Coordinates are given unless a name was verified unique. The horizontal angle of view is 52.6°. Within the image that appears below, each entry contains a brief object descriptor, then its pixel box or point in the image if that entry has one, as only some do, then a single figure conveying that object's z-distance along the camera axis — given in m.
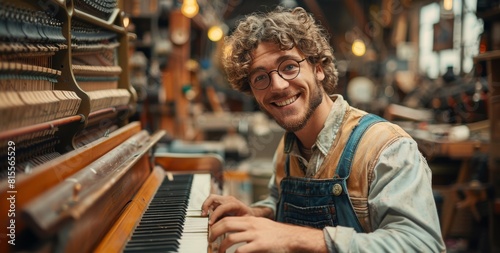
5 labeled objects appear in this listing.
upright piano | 1.36
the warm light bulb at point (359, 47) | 9.59
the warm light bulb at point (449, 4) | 7.88
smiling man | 1.93
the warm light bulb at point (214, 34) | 8.71
